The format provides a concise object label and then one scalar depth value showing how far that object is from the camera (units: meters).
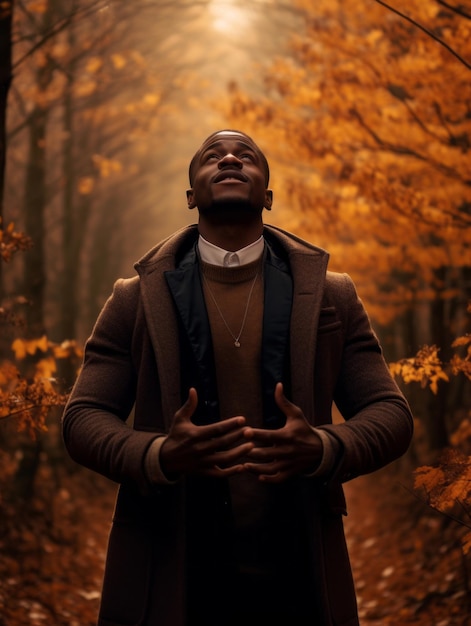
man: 2.54
